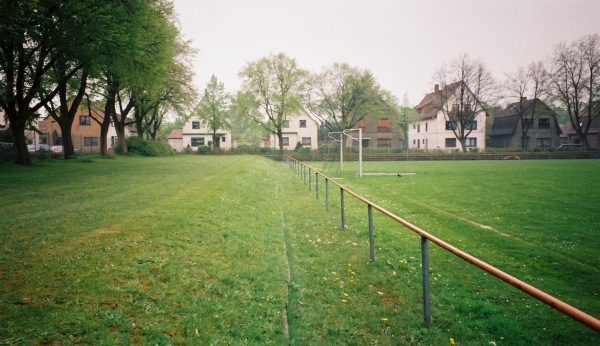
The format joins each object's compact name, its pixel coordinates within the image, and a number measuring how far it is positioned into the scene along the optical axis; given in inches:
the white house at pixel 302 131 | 2588.6
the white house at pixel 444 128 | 2422.5
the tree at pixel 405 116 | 2738.7
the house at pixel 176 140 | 3134.8
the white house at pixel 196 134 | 2583.7
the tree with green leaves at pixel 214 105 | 2244.1
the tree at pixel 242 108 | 2234.3
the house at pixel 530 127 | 2356.1
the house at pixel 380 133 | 2743.6
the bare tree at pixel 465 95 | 2231.8
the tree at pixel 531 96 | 2256.4
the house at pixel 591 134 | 2473.5
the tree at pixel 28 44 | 537.3
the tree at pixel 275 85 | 2213.3
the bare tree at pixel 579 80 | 2004.2
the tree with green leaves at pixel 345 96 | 2229.3
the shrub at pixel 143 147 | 1600.6
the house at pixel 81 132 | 2218.3
